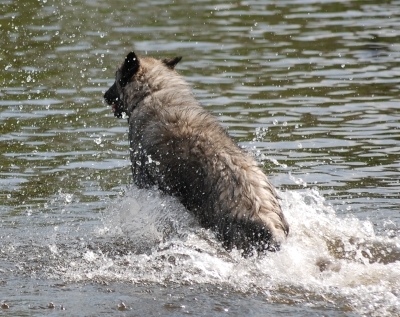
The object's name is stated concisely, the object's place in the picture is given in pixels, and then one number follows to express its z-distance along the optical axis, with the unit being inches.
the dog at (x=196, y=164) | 594.2
